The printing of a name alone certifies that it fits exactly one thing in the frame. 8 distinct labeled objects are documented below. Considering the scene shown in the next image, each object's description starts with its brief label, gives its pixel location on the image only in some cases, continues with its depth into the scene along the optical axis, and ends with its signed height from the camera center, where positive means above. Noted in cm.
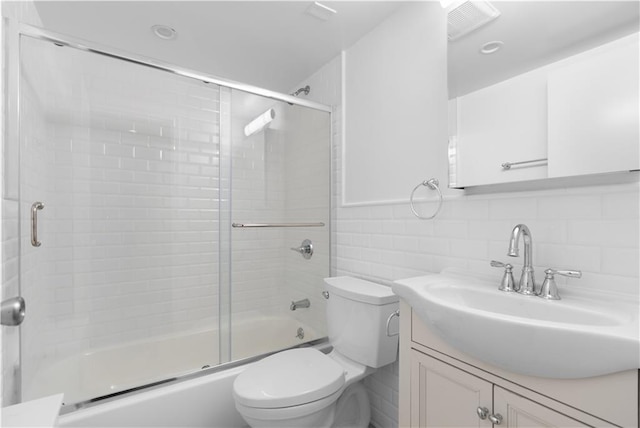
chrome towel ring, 146 +12
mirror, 92 +41
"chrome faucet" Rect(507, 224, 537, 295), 104 -17
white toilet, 124 -71
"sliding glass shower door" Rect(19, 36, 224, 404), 137 -5
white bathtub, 135 -80
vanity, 67 -37
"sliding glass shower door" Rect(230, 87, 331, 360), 185 -6
